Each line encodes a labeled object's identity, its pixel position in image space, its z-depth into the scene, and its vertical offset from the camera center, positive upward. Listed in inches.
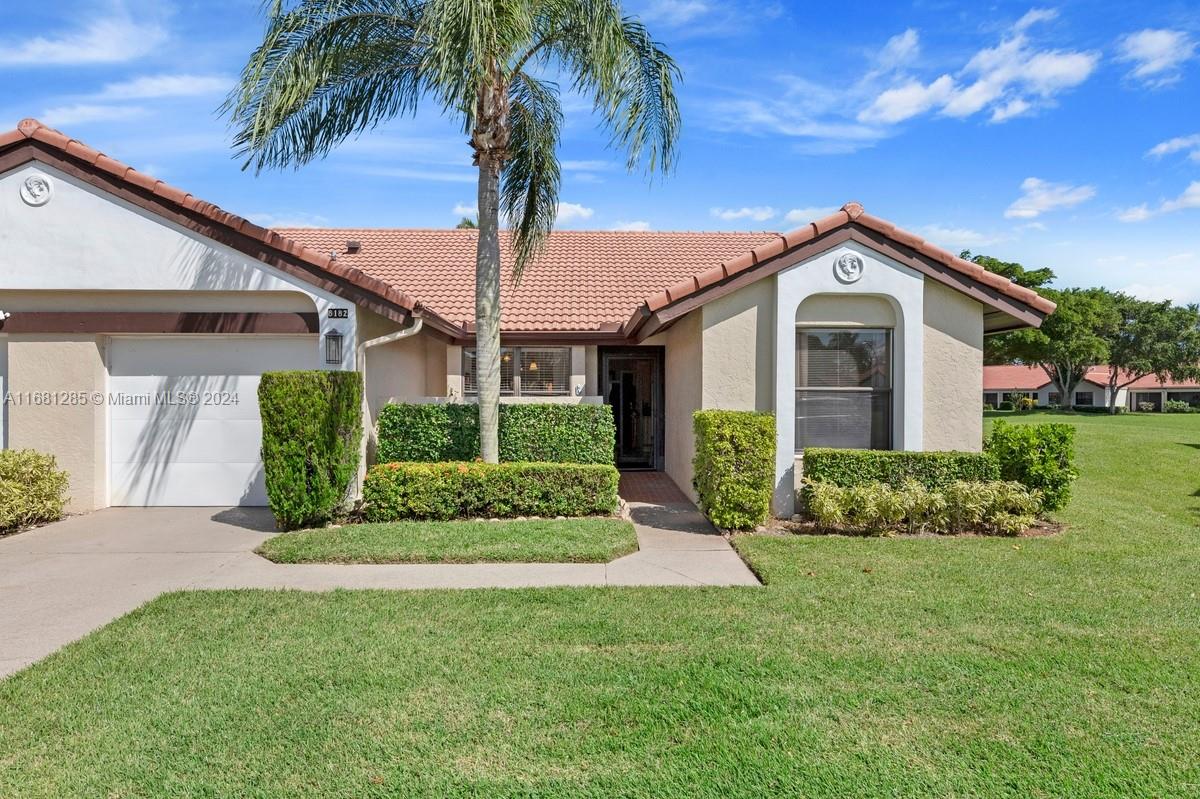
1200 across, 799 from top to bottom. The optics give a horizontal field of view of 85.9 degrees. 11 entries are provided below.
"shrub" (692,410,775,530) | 333.1 -34.3
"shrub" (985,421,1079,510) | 354.0 -32.2
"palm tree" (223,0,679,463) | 334.6 +175.1
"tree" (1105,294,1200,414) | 2022.6 +206.4
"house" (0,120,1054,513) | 363.9 +44.0
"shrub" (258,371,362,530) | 328.2 -23.4
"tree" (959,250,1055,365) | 1684.3 +343.9
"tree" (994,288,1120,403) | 1764.3 +185.0
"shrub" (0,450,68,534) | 331.3 -48.5
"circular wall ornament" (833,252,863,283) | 370.3 +77.2
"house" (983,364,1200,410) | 2615.7 +53.6
